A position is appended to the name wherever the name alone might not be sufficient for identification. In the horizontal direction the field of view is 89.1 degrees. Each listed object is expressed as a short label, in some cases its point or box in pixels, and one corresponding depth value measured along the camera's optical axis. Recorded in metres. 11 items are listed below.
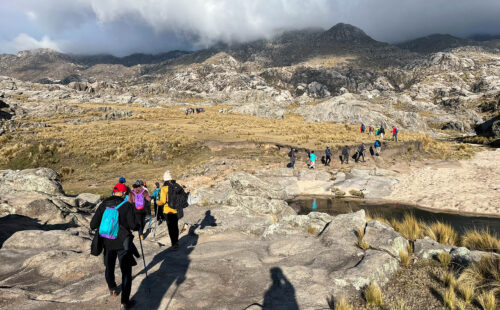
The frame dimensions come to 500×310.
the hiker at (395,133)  35.65
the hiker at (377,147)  29.62
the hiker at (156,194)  15.10
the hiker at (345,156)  28.00
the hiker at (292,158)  26.40
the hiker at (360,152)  28.53
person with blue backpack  5.47
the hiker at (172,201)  8.59
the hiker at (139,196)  10.68
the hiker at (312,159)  26.45
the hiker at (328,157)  27.31
